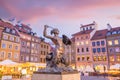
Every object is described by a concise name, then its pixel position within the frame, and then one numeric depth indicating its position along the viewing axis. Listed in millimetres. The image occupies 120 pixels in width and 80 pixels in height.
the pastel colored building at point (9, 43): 21485
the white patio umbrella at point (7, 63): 12729
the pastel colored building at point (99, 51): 24680
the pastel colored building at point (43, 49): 29867
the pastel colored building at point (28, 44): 25306
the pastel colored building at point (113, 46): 23459
